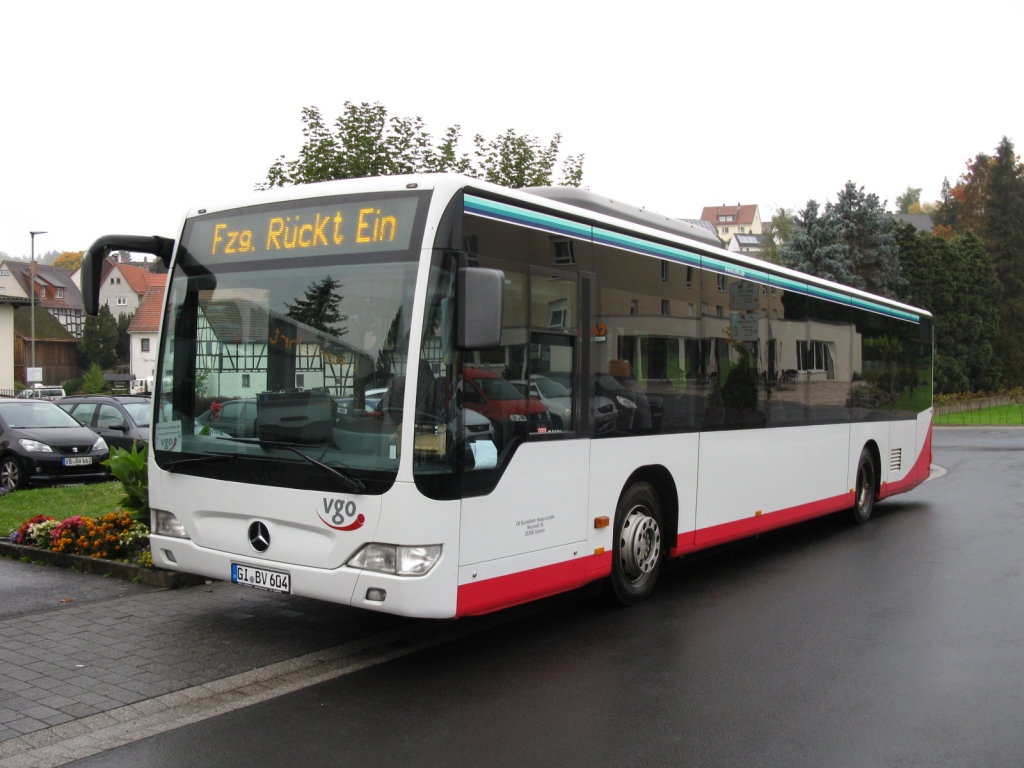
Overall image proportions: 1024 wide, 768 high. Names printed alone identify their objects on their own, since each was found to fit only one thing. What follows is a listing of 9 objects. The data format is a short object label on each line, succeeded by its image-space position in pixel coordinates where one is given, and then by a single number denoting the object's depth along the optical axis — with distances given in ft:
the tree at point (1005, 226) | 197.98
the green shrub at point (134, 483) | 29.17
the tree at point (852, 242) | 155.84
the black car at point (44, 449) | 54.54
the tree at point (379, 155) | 45.39
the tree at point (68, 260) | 409.69
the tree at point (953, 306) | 167.99
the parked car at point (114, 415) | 64.34
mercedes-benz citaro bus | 18.61
